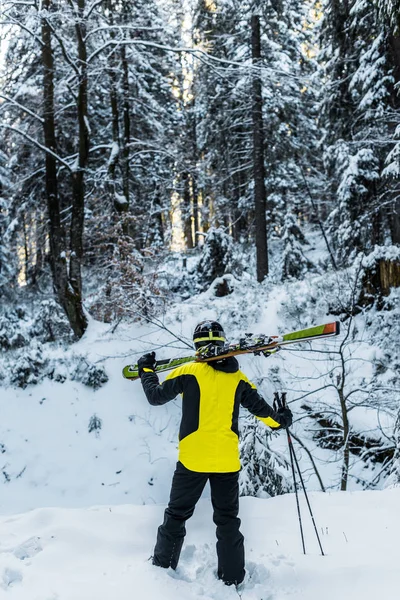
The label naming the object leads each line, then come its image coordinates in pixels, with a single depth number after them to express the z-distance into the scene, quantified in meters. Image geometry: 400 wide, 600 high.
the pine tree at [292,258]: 17.02
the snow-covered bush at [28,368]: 10.56
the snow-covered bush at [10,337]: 12.54
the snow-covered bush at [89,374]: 10.41
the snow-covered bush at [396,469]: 5.88
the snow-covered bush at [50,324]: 12.66
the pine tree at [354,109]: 12.29
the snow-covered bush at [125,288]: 10.65
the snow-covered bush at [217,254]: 15.23
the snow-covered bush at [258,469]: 6.23
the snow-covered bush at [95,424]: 9.56
